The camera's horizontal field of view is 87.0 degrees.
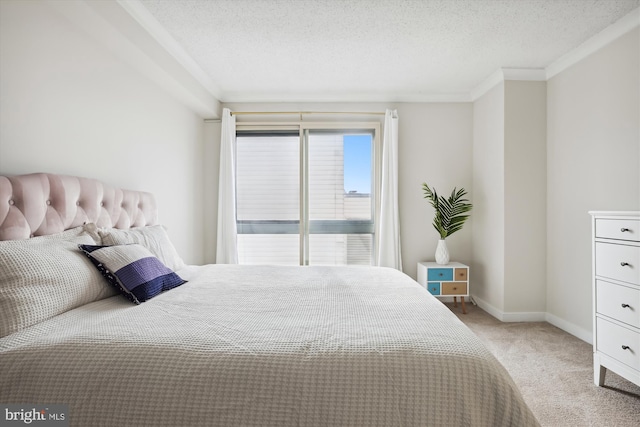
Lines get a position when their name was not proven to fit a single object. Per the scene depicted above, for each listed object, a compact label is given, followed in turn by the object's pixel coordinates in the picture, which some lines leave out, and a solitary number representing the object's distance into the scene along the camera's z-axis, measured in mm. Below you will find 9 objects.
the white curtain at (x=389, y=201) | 3932
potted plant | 3717
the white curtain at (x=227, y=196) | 3975
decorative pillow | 1573
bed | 958
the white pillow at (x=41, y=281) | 1173
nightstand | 3621
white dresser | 1856
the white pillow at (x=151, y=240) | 1853
